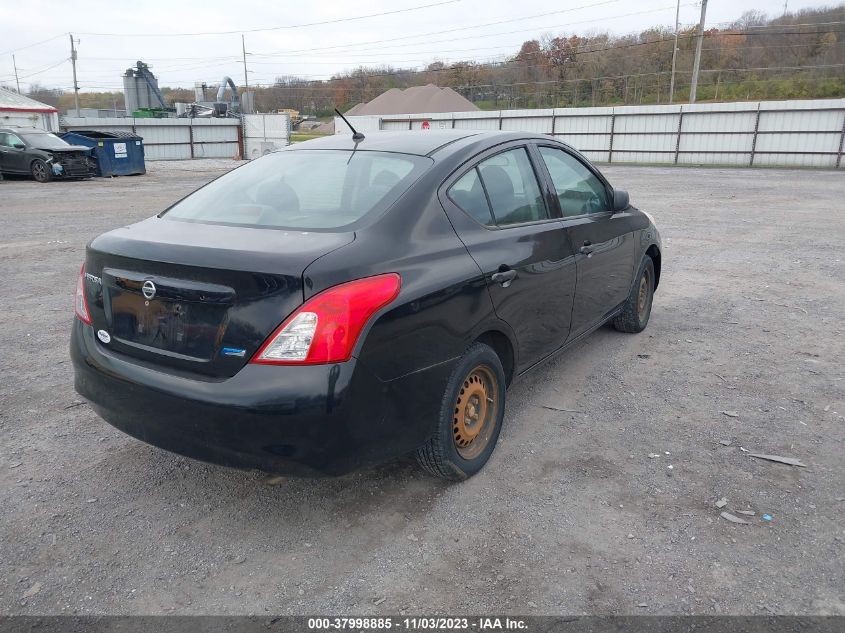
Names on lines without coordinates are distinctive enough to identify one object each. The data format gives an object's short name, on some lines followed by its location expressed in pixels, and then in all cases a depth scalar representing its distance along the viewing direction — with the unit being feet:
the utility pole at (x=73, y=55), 220.02
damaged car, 67.97
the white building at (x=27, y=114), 117.29
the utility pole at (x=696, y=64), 120.10
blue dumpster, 76.74
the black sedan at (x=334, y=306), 8.25
